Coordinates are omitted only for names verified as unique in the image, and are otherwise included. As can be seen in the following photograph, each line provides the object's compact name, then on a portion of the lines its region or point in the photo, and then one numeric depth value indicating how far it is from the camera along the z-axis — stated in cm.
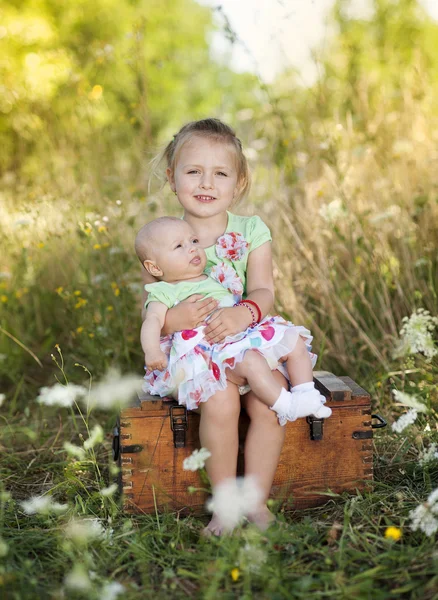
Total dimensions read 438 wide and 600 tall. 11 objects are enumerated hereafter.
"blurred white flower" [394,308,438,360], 230
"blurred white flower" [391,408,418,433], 202
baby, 213
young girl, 213
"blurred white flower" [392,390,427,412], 190
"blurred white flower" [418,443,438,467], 216
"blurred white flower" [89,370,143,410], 231
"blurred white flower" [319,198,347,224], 306
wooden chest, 225
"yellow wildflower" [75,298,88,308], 316
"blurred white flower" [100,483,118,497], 191
